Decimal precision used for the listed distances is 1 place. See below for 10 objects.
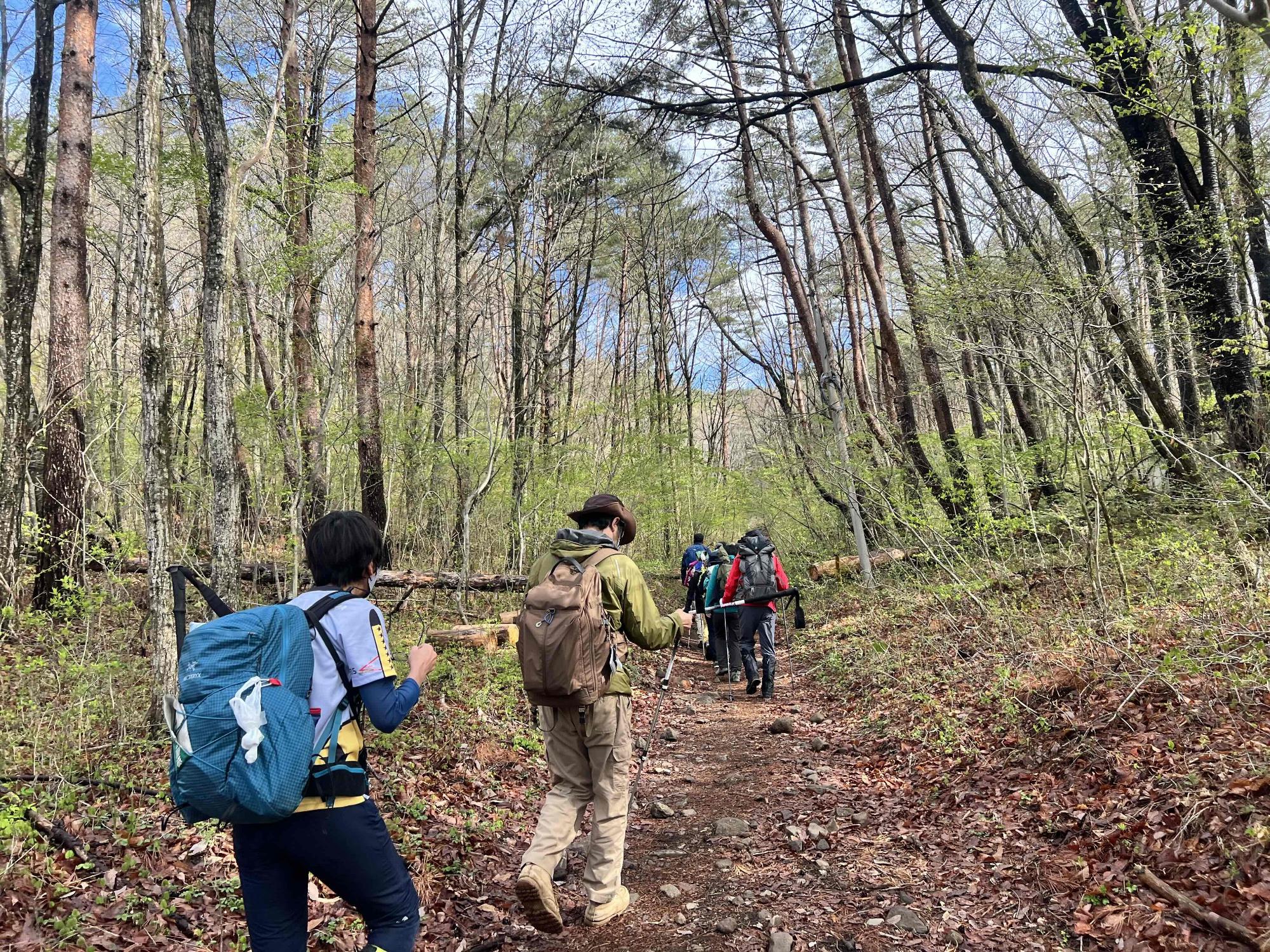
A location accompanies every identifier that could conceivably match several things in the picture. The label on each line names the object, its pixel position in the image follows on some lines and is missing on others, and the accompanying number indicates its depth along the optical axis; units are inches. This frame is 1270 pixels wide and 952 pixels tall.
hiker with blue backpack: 75.2
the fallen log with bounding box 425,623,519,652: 308.2
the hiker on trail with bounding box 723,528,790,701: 340.2
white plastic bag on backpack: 74.7
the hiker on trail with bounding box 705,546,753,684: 394.3
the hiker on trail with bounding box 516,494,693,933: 133.3
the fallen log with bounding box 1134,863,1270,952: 102.6
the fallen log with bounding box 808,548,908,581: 539.8
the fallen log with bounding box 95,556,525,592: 324.5
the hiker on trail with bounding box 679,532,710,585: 484.3
